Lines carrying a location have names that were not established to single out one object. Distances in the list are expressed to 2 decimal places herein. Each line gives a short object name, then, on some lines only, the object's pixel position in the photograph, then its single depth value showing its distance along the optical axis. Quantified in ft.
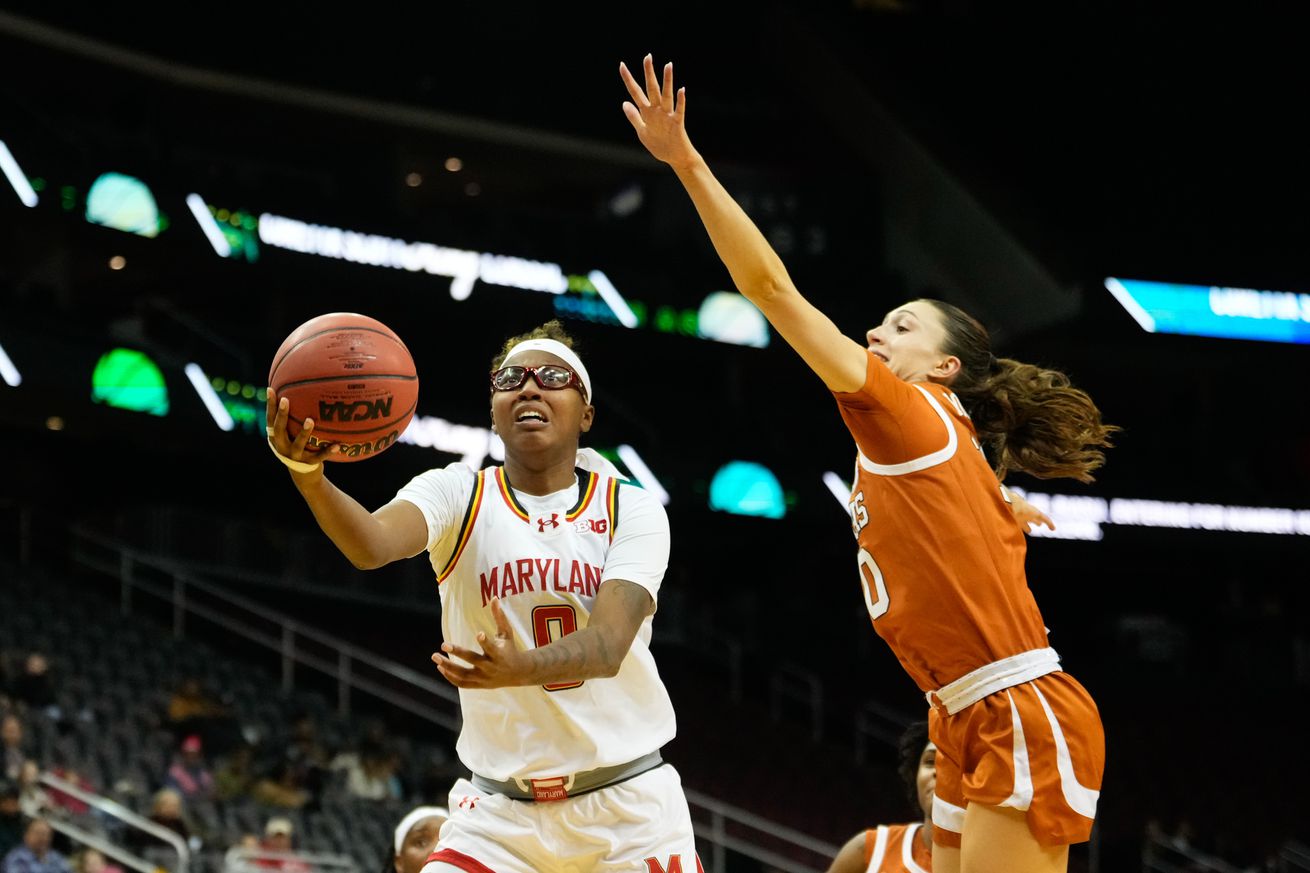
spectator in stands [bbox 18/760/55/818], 39.45
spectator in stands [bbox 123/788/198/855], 41.63
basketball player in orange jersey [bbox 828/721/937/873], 20.62
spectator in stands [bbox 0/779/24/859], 37.68
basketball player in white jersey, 16.38
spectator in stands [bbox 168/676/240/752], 51.52
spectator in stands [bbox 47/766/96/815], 42.54
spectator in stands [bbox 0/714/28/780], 42.57
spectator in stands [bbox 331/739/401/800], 54.24
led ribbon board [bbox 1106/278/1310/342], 85.71
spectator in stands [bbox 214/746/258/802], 48.52
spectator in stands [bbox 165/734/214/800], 46.85
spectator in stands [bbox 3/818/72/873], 36.06
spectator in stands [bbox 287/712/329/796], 51.37
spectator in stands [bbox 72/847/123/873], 37.42
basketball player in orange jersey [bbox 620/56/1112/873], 14.21
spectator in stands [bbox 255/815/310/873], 43.78
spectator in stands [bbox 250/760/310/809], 48.96
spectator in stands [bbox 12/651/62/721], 48.75
